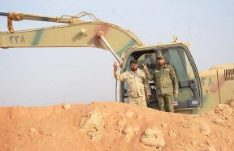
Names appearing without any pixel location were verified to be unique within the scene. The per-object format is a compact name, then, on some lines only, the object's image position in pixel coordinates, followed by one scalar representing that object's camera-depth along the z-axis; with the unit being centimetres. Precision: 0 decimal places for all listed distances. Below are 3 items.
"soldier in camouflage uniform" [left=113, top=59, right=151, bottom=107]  739
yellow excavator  732
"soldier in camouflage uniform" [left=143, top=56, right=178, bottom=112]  716
